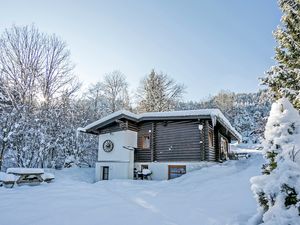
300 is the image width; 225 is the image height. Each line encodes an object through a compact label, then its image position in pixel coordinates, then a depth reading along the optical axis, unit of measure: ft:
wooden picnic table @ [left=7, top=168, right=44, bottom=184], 38.10
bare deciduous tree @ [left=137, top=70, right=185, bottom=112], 100.21
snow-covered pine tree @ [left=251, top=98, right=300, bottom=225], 13.12
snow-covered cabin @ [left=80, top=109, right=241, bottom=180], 51.72
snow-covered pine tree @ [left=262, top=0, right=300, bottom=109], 34.44
